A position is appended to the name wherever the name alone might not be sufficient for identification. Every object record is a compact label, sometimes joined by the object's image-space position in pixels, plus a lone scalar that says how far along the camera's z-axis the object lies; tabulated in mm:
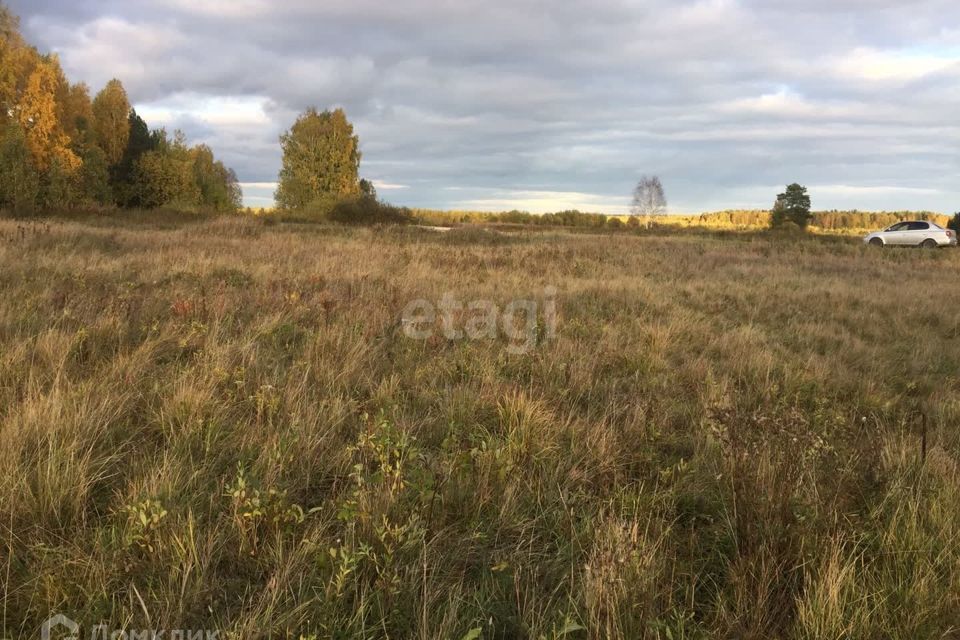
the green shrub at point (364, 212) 30391
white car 25766
